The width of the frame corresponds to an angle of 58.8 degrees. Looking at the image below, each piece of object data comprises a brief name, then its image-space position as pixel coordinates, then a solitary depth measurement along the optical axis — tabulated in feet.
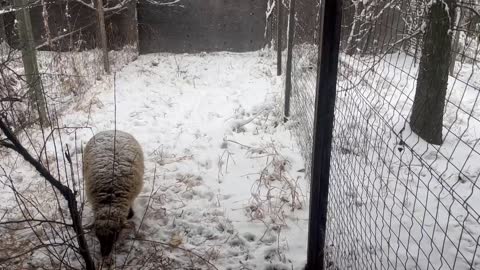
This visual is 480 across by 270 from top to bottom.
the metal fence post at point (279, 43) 27.27
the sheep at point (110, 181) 11.70
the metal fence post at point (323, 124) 8.66
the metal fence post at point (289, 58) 20.26
